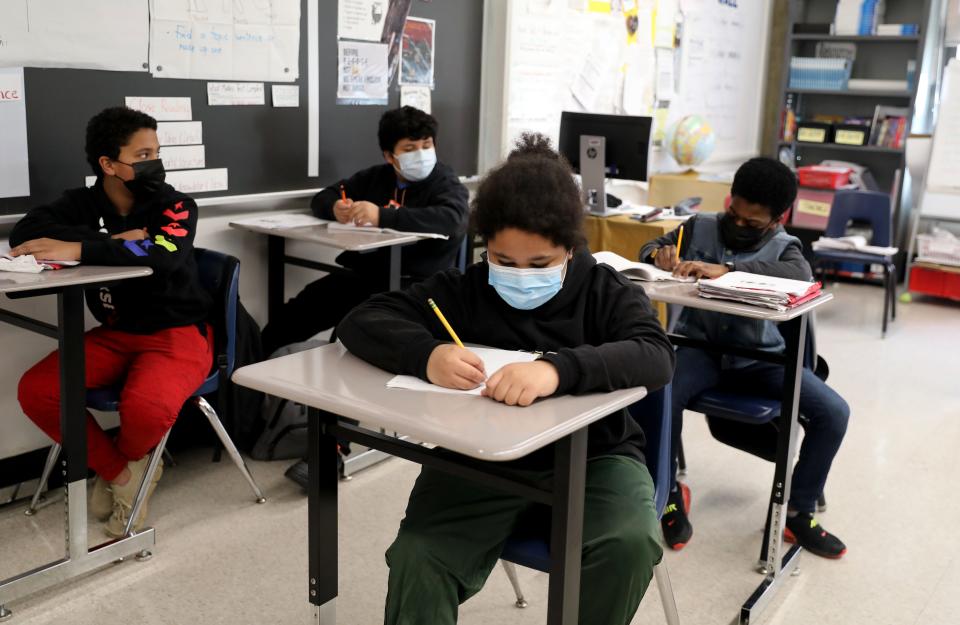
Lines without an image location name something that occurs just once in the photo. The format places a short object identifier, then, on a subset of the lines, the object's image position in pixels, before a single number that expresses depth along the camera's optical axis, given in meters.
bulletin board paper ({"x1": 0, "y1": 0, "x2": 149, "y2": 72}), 2.52
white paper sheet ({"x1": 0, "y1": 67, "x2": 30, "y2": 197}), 2.53
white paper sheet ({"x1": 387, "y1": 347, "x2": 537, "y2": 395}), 1.46
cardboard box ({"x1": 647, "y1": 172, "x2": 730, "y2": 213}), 5.20
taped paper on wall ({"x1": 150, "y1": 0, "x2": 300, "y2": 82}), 2.91
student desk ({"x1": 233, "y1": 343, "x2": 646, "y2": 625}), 1.27
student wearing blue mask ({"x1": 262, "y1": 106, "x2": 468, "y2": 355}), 3.31
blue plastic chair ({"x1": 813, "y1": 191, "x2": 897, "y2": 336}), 5.16
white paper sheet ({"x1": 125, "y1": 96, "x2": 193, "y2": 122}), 2.88
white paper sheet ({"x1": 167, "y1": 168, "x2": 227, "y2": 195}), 3.01
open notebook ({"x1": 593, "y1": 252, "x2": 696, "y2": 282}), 2.41
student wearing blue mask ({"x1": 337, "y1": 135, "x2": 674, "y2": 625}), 1.48
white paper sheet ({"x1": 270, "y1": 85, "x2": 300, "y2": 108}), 3.28
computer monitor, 4.14
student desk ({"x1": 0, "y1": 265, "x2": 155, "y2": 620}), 2.13
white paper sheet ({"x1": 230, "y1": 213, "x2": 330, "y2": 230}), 3.14
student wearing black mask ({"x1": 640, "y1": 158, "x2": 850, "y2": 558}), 2.45
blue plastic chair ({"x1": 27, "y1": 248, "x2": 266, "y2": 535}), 2.63
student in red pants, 2.45
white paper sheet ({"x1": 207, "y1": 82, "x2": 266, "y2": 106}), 3.08
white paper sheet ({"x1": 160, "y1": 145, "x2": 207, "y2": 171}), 2.97
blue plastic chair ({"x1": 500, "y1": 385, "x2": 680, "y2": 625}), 1.69
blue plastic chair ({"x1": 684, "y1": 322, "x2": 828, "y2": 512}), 2.39
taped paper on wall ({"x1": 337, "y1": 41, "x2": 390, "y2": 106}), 3.49
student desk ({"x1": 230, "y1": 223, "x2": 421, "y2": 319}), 2.92
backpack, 3.07
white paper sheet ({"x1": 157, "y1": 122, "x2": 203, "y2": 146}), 2.96
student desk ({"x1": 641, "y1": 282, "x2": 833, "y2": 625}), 2.18
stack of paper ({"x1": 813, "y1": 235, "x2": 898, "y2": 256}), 5.18
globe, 5.39
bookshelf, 6.39
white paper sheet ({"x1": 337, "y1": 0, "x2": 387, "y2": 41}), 3.46
